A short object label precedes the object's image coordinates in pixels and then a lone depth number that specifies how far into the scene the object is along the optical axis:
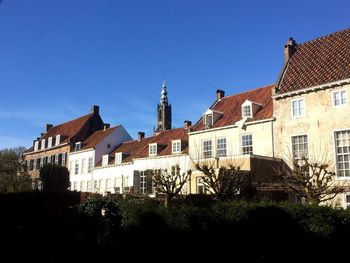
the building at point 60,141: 53.91
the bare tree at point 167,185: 24.35
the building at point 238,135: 27.45
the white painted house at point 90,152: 48.72
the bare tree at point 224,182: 22.61
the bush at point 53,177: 38.19
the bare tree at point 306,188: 17.89
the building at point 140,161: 38.25
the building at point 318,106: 25.08
